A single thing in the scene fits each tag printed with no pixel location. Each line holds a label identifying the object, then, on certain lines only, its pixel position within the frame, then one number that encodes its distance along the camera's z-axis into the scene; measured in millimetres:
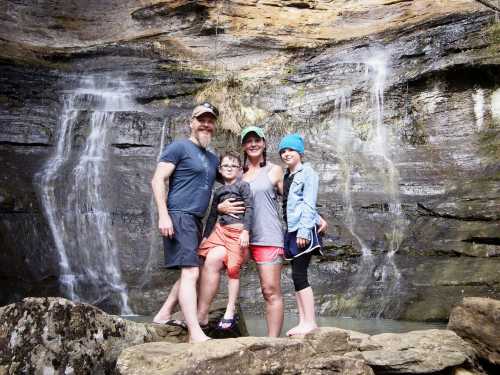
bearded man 4578
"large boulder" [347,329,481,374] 4223
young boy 4699
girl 4836
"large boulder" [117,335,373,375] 3684
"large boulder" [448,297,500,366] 4496
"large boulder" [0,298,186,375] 3797
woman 4750
